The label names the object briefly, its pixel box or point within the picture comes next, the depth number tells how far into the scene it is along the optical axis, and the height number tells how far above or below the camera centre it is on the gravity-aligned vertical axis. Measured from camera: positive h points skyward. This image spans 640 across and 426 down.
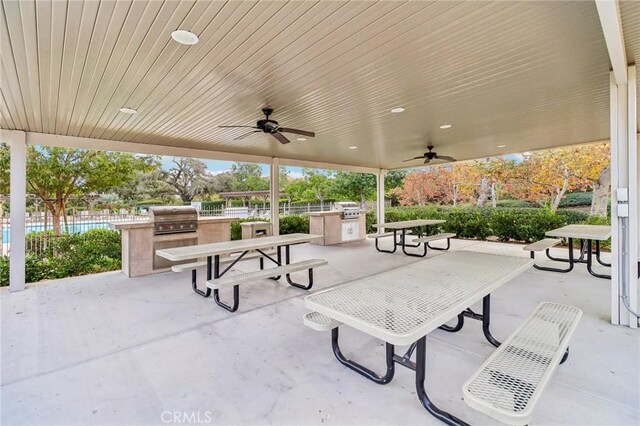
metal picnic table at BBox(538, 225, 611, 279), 4.54 -0.39
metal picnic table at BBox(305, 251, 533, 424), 1.54 -0.56
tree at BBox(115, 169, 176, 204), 16.69 +1.40
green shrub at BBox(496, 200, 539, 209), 13.69 +0.32
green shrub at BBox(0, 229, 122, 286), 5.06 -0.80
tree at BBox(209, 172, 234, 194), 21.00 +2.21
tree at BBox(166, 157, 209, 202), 18.72 +2.31
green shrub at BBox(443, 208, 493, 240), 8.73 -0.39
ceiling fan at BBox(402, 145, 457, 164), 6.46 +1.24
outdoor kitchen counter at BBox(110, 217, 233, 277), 5.14 -0.59
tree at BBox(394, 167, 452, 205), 13.73 +1.17
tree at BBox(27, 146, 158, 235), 6.39 +0.96
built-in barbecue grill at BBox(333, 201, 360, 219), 9.12 +0.09
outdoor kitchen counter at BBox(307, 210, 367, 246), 8.59 -0.46
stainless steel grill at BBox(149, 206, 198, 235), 5.43 -0.11
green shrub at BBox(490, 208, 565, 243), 7.76 -0.36
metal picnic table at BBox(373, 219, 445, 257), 6.63 -0.33
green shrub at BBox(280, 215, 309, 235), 9.58 -0.39
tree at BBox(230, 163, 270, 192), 21.78 +2.60
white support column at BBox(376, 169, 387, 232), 10.36 +0.51
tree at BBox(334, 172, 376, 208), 14.58 +1.31
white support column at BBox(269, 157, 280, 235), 7.50 +0.49
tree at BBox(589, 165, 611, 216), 8.97 +0.55
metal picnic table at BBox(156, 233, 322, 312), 3.44 -0.47
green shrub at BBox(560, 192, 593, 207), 14.11 +0.54
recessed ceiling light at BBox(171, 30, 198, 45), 2.13 +1.31
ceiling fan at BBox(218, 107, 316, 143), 3.82 +1.12
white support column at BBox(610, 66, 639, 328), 2.79 +0.09
